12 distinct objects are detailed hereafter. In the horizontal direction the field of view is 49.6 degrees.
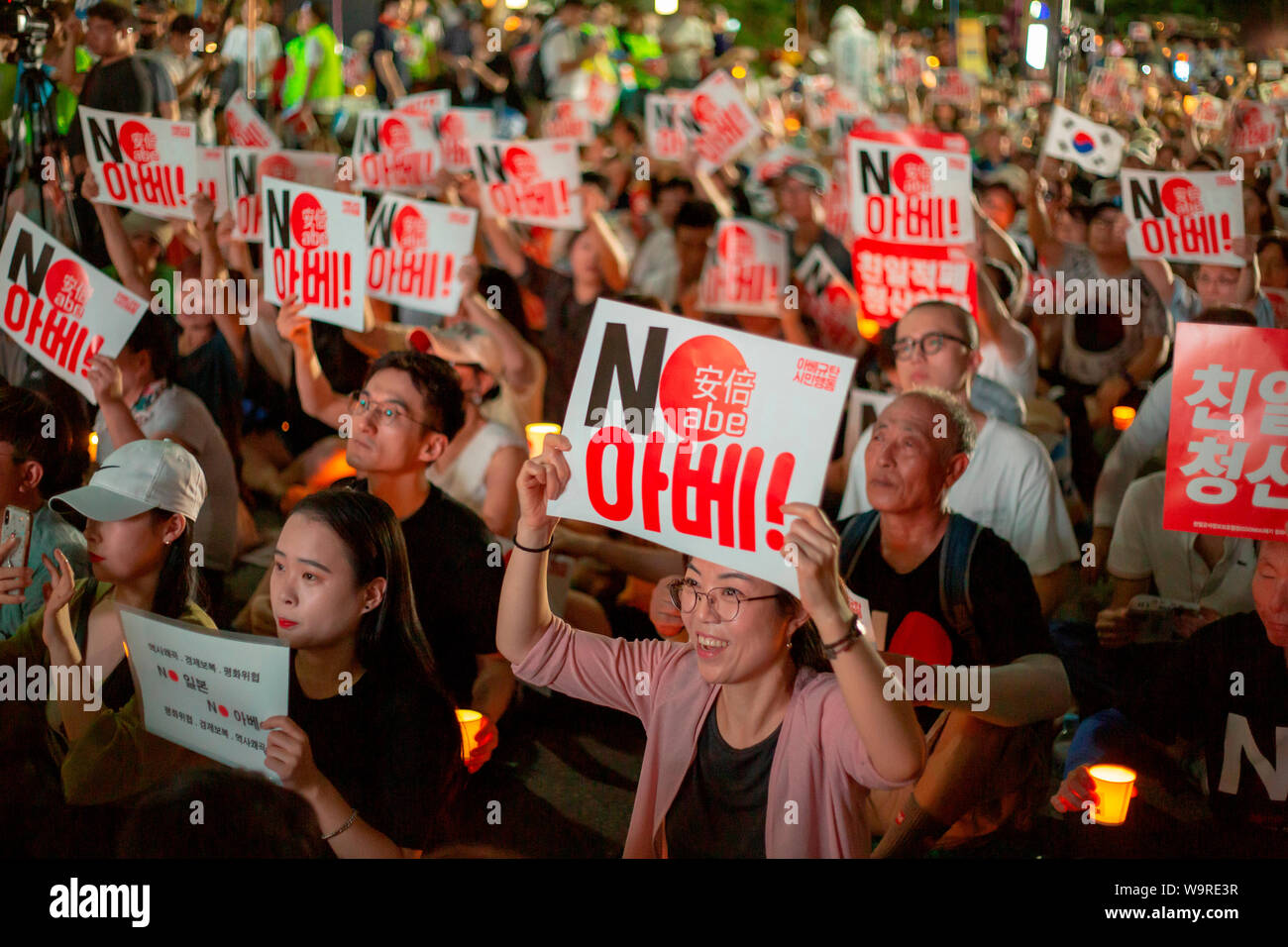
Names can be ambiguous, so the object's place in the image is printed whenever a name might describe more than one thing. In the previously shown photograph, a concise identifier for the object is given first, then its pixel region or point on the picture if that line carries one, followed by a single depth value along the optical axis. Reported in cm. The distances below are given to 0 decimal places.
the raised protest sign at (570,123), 999
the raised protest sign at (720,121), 813
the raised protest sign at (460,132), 773
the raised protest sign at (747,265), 656
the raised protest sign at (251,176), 556
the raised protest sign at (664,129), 927
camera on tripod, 466
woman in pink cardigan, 297
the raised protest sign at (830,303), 618
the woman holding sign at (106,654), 354
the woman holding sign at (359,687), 334
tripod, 468
